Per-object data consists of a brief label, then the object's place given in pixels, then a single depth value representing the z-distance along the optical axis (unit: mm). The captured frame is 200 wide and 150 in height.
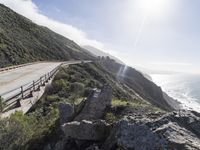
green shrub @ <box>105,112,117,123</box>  4637
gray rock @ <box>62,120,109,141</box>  3854
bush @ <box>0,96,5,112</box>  6975
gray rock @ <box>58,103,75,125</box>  4824
